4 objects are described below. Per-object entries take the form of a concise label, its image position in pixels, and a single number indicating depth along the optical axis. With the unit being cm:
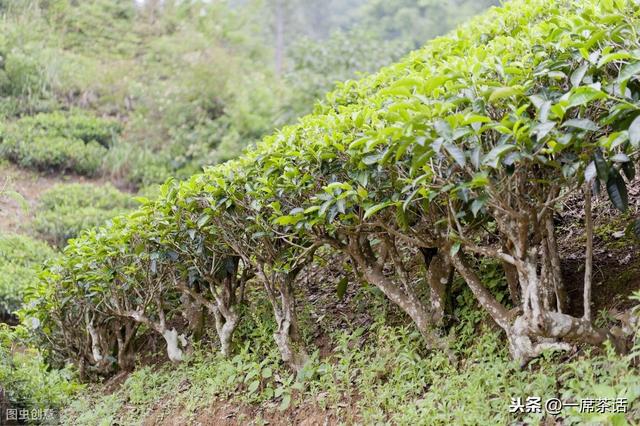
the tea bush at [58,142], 1166
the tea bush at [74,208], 946
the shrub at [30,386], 432
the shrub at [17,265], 756
